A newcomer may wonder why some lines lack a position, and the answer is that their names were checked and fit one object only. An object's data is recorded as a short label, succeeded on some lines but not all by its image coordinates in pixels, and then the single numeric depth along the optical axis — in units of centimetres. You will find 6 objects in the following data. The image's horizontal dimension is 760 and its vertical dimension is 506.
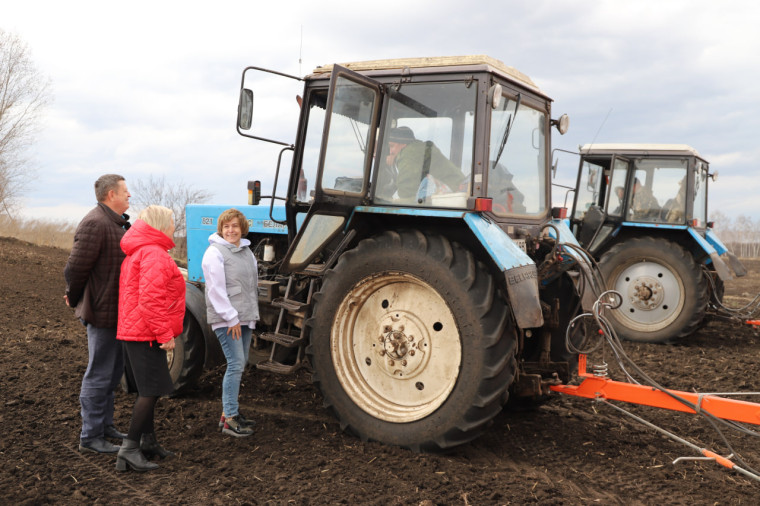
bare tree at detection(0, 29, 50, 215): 2119
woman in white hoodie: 392
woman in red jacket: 348
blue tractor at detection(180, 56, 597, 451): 355
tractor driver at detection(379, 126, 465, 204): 388
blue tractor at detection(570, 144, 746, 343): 800
